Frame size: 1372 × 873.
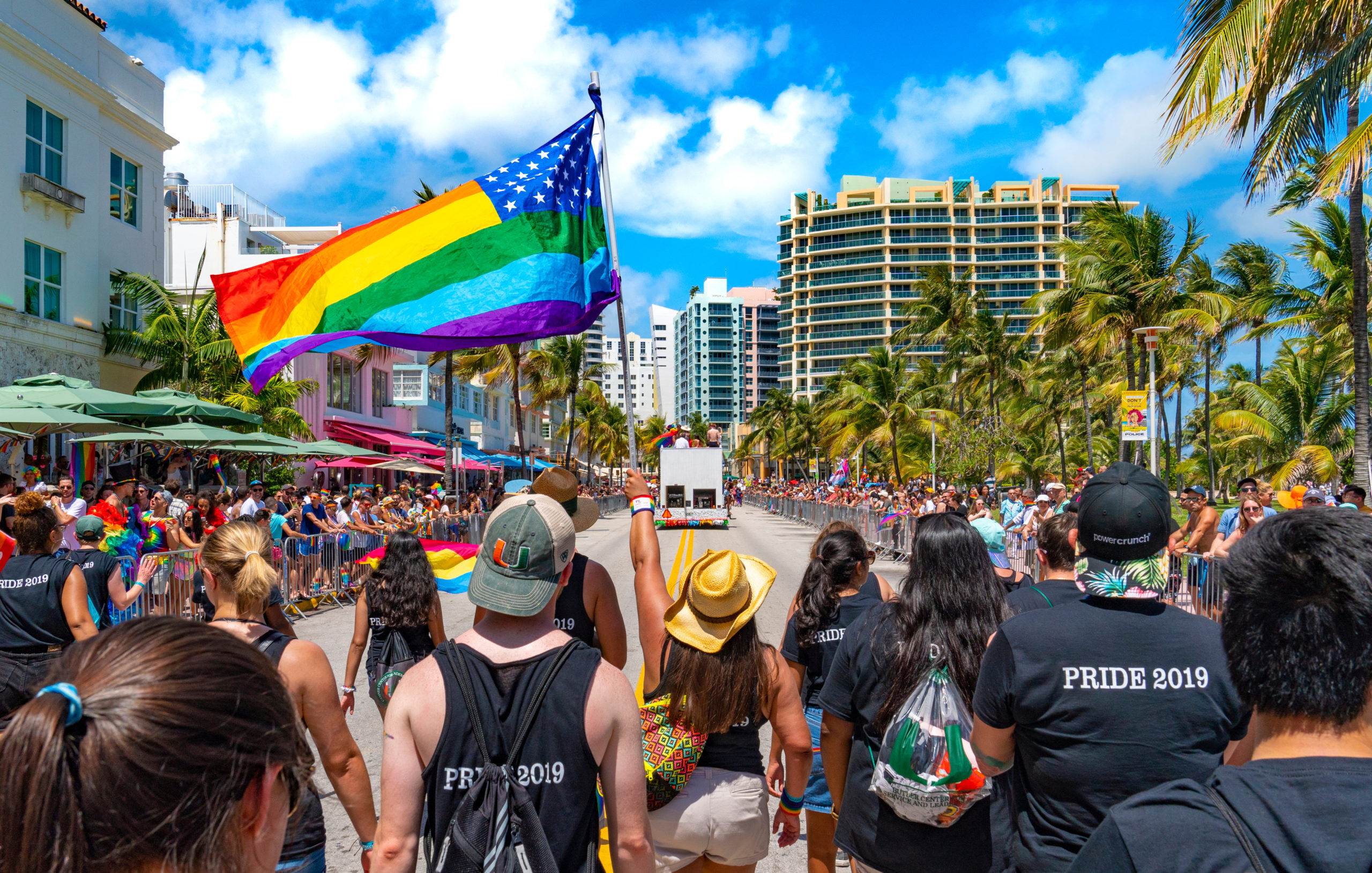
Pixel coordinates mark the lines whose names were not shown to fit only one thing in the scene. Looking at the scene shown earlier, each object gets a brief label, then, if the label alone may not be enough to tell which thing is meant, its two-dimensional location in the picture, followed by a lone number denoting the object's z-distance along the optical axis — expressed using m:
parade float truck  36.47
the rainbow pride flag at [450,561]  6.52
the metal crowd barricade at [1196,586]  10.62
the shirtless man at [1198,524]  11.90
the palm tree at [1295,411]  33.44
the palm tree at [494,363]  37.50
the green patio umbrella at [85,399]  13.74
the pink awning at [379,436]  35.97
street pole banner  15.53
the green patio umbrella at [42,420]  12.23
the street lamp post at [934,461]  40.89
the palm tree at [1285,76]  10.21
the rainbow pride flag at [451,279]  7.07
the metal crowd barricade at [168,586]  10.16
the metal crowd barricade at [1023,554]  14.97
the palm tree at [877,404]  49.56
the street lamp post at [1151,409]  15.04
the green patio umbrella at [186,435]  15.45
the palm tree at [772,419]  87.25
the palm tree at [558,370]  47.84
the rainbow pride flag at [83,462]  21.83
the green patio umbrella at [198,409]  15.91
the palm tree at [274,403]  24.31
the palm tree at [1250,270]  32.72
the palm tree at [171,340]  23.52
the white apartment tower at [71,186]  20.50
